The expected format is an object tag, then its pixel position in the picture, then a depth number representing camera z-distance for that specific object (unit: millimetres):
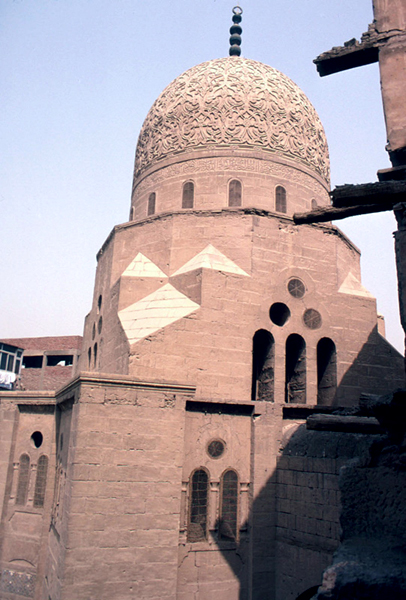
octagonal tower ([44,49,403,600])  8852
